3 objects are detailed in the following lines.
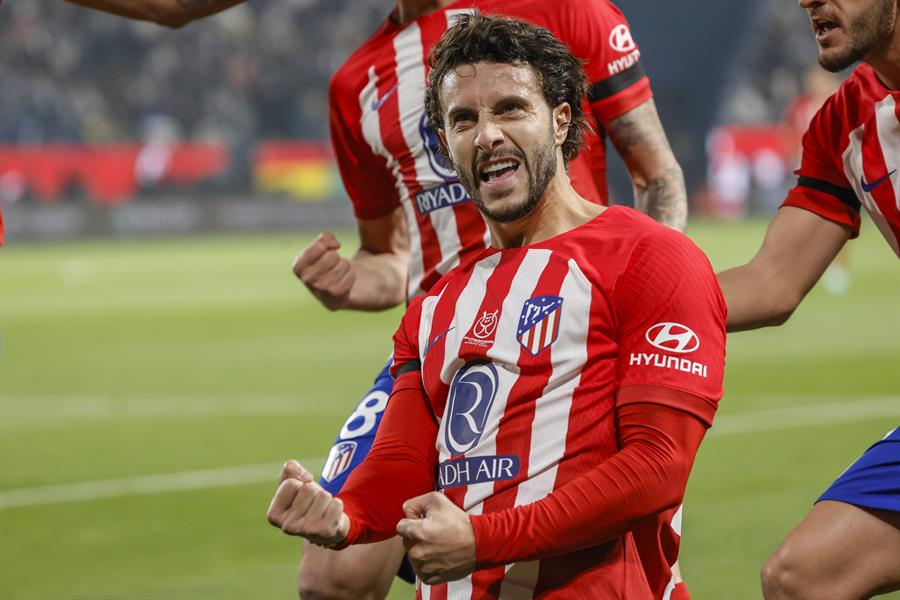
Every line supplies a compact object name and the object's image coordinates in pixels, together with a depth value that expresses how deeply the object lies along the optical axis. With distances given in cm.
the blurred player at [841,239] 690
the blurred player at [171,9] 909
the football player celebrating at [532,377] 561
